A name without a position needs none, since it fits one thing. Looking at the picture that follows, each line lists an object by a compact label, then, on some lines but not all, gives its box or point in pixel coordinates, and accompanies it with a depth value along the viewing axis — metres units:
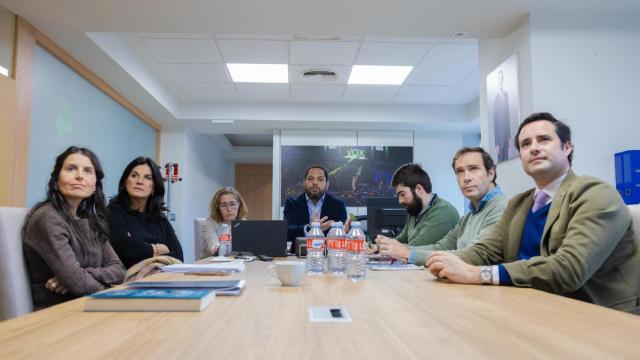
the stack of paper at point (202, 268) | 1.54
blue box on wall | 2.74
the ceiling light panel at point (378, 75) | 4.62
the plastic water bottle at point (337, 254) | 1.64
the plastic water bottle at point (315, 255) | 1.65
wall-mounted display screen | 6.27
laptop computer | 2.48
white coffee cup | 1.26
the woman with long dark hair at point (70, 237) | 1.60
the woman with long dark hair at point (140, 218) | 2.50
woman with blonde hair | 3.29
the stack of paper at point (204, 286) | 1.07
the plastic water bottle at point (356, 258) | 1.51
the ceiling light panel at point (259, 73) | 4.57
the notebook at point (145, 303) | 0.88
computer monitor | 3.18
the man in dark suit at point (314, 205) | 3.90
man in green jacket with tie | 1.27
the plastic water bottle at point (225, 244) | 2.57
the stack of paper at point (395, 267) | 1.78
